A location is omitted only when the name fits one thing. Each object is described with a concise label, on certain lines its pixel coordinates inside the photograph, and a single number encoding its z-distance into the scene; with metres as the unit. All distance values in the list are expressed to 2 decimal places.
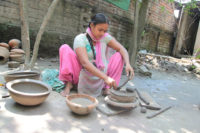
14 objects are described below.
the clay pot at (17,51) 3.95
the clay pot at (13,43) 4.11
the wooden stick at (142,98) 2.45
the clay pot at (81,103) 1.73
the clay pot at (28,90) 1.69
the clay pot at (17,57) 3.91
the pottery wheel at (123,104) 1.94
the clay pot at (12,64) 3.52
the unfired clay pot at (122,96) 1.96
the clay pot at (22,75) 2.16
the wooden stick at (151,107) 2.32
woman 2.17
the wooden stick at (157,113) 2.06
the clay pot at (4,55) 3.79
